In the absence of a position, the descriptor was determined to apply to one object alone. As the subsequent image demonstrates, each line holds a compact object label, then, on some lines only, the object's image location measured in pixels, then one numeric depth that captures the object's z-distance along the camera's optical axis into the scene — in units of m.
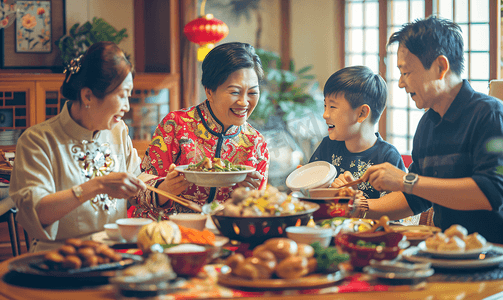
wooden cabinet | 4.97
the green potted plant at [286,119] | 6.42
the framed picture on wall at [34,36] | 5.36
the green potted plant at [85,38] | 5.20
